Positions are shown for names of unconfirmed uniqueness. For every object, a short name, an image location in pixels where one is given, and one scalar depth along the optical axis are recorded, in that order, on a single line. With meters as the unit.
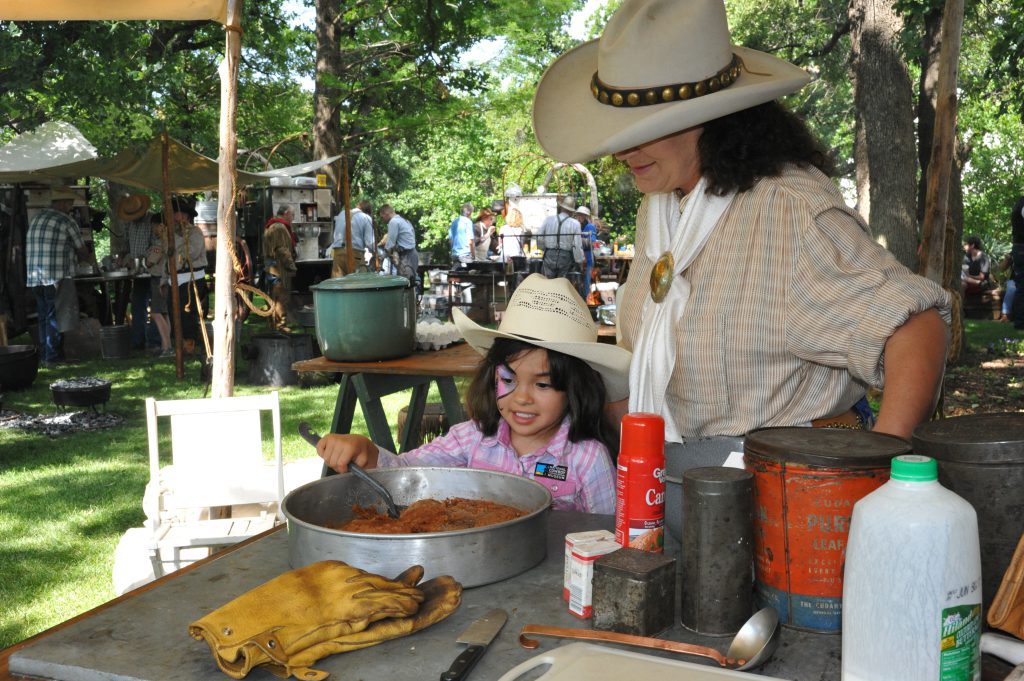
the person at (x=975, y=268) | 16.05
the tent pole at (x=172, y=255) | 9.72
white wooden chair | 3.83
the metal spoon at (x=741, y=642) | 1.24
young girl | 2.49
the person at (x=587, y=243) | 14.52
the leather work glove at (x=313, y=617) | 1.25
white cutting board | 1.16
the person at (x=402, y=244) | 15.86
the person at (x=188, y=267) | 11.10
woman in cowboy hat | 1.89
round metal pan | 1.48
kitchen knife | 1.22
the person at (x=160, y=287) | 11.50
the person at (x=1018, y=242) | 10.74
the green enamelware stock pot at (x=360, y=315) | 4.25
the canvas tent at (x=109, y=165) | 10.76
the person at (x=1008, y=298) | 14.80
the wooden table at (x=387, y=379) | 4.33
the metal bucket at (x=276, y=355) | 9.33
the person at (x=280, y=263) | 12.04
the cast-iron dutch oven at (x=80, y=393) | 7.93
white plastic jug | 1.01
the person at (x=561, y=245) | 13.95
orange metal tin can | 1.26
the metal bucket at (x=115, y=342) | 11.41
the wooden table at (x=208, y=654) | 1.26
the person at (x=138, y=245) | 12.12
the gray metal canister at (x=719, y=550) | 1.33
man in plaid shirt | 10.88
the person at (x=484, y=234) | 19.00
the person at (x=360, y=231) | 14.25
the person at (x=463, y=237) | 17.14
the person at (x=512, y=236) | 15.88
